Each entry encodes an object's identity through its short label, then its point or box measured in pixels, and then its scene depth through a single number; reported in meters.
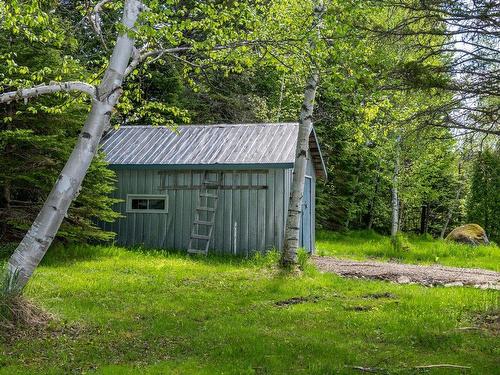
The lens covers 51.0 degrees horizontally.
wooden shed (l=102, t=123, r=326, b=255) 13.77
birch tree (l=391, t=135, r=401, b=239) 19.96
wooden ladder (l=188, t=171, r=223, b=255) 14.15
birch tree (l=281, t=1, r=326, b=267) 10.75
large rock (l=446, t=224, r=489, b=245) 19.12
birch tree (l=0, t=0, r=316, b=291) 6.00
